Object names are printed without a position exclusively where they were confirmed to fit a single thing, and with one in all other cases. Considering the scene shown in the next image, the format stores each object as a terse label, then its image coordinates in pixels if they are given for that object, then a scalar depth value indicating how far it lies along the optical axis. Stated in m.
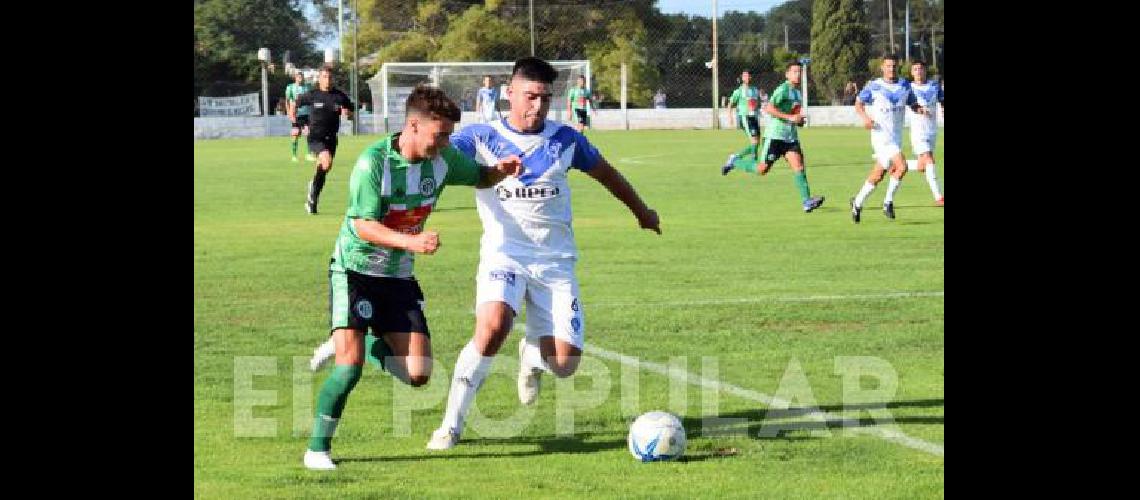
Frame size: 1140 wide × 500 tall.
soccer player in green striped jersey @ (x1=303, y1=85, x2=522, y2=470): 7.61
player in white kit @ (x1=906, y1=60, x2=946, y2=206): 22.56
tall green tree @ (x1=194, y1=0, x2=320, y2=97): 73.75
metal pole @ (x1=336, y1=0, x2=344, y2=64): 64.97
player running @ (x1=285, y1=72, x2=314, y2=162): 24.50
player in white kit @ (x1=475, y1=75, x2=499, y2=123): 46.09
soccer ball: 7.59
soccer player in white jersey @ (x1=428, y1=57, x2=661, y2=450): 8.62
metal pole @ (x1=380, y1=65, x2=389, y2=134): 57.79
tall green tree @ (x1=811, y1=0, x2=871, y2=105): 72.38
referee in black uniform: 23.66
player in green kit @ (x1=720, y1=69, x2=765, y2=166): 33.84
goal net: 58.53
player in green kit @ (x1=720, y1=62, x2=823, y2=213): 23.28
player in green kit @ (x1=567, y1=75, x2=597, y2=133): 51.00
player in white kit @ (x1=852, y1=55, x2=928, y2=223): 21.34
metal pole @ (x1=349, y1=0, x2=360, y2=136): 58.88
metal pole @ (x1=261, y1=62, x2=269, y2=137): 58.94
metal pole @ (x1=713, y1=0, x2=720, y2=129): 62.46
